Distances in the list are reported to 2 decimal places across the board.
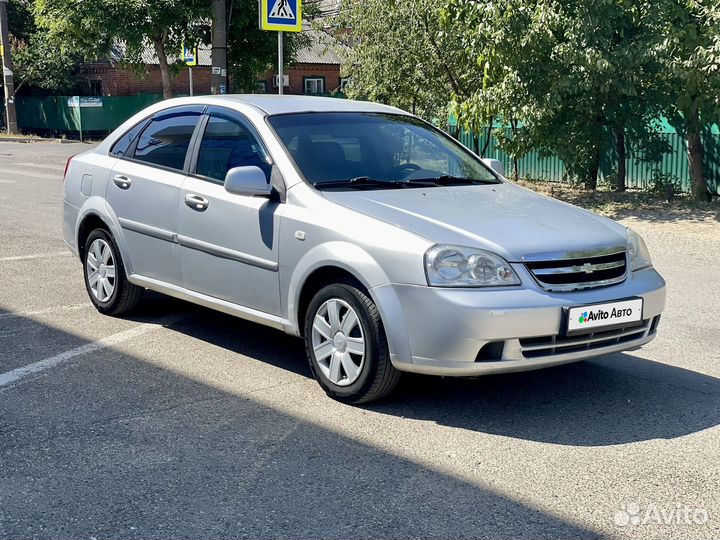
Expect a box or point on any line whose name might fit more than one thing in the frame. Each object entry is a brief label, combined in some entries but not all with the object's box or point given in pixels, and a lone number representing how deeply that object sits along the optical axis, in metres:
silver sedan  4.90
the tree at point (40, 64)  38.94
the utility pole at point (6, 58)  35.88
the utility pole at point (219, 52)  20.64
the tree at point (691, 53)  12.67
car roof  6.35
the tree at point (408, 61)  18.88
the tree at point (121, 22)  22.12
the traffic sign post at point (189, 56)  23.75
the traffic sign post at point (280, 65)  12.15
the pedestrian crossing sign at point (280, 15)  13.05
